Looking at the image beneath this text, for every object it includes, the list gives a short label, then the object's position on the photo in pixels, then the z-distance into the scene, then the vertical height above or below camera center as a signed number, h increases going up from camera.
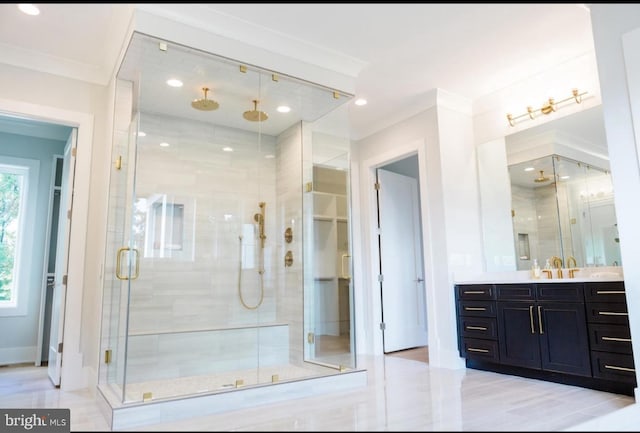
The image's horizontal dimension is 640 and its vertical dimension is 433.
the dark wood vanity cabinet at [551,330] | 3.14 -0.47
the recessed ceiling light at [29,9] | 3.11 +1.97
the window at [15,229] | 5.11 +0.63
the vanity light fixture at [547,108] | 3.98 +1.61
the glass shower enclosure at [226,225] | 3.60 +0.54
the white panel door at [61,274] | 3.77 +0.06
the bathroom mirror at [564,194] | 3.78 +0.74
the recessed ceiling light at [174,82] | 3.74 +1.71
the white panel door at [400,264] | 5.46 +0.15
